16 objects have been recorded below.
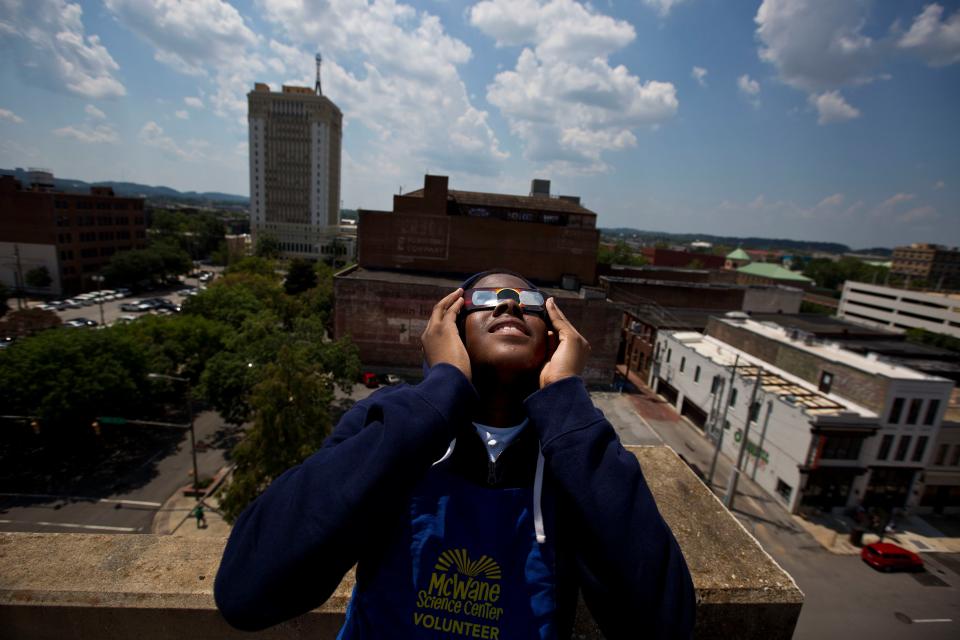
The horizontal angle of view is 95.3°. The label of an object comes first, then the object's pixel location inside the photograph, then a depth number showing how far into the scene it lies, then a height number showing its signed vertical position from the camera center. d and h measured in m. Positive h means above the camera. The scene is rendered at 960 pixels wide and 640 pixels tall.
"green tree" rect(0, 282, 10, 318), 37.65 -9.16
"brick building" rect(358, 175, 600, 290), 36.31 -0.58
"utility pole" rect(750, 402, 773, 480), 22.11 -8.80
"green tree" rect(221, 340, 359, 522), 14.09 -7.17
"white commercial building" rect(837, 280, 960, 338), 54.53 -4.61
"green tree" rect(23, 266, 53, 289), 48.47 -9.18
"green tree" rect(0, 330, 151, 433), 17.47 -7.32
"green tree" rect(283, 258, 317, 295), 50.72 -6.94
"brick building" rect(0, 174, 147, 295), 47.94 -4.20
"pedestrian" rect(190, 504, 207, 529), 15.98 -11.17
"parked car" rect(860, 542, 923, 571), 18.22 -11.68
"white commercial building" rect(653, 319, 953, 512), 20.17 -7.72
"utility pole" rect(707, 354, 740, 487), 20.60 -8.35
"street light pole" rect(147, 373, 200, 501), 17.31 -11.00
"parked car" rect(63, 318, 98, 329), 36.91 -10.68
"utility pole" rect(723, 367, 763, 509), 18.84 -9.03
